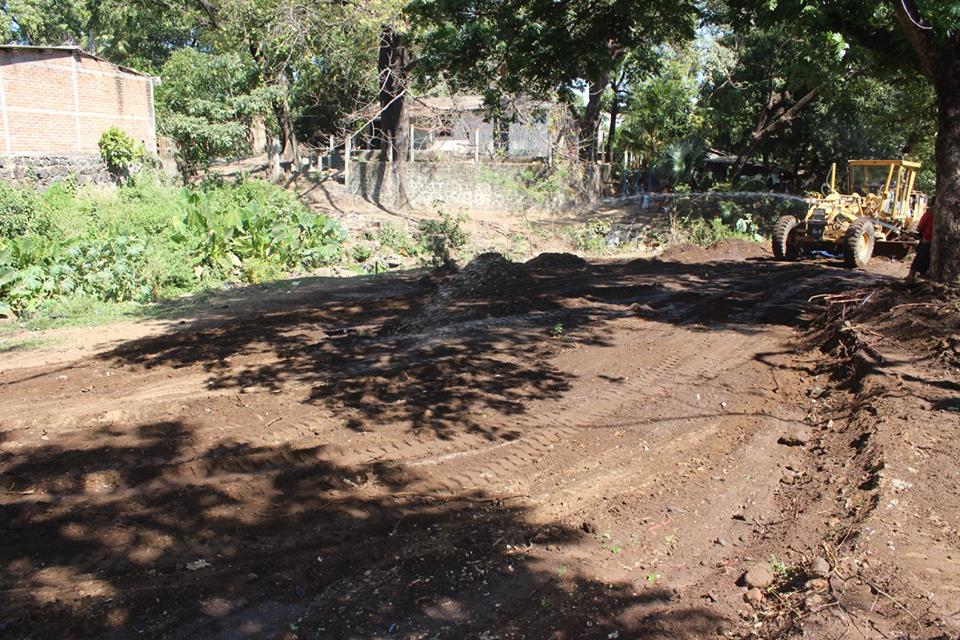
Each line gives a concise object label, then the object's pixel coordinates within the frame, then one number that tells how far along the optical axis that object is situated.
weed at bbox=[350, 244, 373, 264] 18.74
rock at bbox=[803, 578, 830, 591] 4.35
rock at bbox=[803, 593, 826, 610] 4.18
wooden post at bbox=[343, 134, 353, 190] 27.16
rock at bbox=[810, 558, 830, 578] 4.50
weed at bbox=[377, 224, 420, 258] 19.89
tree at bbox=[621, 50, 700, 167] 28.98
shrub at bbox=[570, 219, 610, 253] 21.14
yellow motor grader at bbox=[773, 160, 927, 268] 16.25
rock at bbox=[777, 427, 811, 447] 6.70
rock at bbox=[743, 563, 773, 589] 4.57
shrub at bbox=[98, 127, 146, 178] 23.58
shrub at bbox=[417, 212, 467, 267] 18.74
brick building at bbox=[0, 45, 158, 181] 23.47
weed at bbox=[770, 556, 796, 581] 4.64
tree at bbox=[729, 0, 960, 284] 9.32
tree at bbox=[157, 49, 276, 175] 26.02
